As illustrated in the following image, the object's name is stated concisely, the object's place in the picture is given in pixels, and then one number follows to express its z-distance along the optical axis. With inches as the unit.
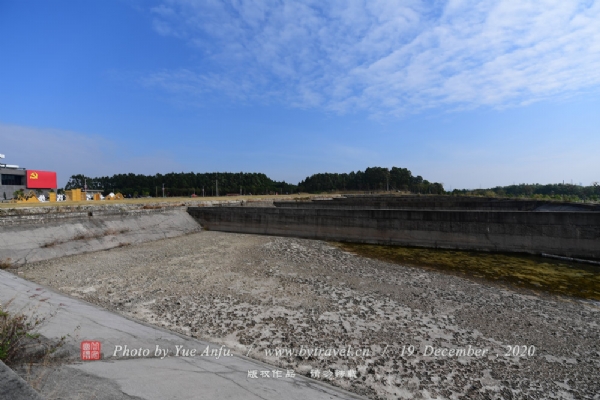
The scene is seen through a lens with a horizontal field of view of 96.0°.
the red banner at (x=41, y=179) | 2070.6
